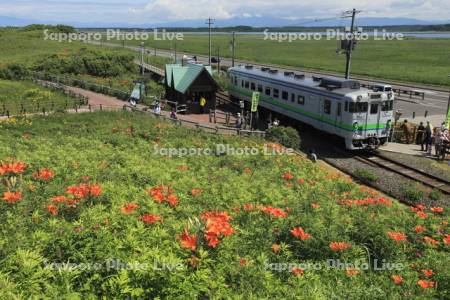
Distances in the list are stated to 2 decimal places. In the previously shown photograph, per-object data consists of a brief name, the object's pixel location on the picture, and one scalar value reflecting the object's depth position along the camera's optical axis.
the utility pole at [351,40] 30.53
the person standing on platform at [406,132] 25.45
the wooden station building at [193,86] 31.94
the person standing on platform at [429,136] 22.73
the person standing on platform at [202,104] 31.88
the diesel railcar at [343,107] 21.91
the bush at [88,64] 49.62
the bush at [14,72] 43.25
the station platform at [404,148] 23.08
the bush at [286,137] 22.44
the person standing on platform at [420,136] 23.65
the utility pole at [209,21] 52.37
